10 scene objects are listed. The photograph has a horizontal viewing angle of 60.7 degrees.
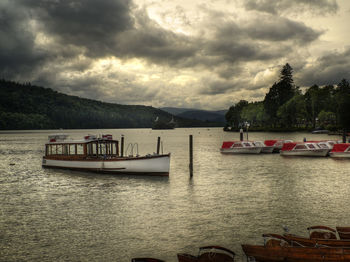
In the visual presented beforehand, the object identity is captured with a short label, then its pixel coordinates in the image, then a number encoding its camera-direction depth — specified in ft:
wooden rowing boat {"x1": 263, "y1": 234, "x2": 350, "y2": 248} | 38.70
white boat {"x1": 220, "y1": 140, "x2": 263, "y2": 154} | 220.45
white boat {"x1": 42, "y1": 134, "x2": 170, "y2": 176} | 124.47
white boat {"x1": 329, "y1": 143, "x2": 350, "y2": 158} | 178.50
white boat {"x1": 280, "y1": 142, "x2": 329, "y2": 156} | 192.21
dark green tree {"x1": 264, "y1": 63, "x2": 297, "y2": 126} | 571.28
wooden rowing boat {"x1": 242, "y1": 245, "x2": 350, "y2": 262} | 35.32
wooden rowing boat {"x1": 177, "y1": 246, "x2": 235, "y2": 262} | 38.34
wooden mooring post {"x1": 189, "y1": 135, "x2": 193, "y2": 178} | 129.51
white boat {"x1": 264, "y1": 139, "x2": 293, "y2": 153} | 229.04
